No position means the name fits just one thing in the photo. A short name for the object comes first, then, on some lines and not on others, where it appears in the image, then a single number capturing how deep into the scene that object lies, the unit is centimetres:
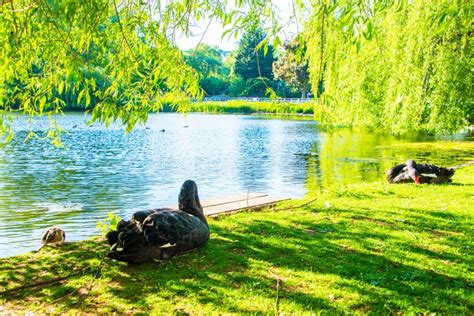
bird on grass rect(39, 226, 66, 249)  725
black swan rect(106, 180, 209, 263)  551
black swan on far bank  1194
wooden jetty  900
